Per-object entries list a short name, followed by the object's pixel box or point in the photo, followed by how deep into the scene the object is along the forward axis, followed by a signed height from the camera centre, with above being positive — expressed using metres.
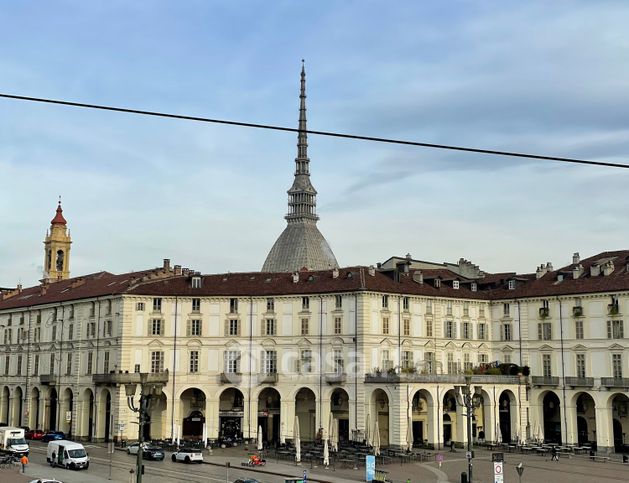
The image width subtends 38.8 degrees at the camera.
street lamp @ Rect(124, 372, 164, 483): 37.12 -0.27
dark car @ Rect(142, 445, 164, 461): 69.44 -5.02
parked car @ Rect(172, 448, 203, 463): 68.19 -5.08
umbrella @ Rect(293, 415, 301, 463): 68.19 -4.63
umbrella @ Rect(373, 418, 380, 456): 70.75 -4.03
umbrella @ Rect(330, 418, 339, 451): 74.24 -4.09
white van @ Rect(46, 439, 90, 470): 62.50 -4.70
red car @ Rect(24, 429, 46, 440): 87.69 -4.46
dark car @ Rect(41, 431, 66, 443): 84.12 -4.46
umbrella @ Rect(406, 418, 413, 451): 74.79 -4.01
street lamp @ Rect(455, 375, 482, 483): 53.44 -1.00
